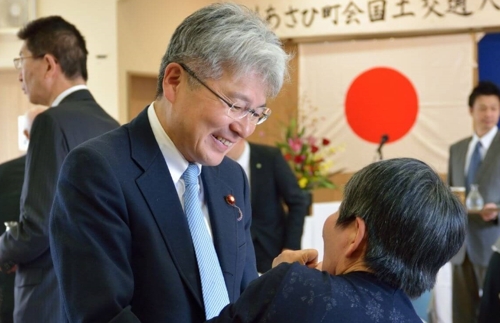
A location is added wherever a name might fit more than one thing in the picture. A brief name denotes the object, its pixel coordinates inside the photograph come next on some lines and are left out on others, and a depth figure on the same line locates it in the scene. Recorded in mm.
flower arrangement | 4484
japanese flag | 5777
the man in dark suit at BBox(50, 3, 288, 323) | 1155
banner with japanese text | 5504
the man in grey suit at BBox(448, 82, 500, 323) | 4293
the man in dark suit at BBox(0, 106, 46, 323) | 2382
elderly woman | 1068
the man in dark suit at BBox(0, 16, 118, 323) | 2020
